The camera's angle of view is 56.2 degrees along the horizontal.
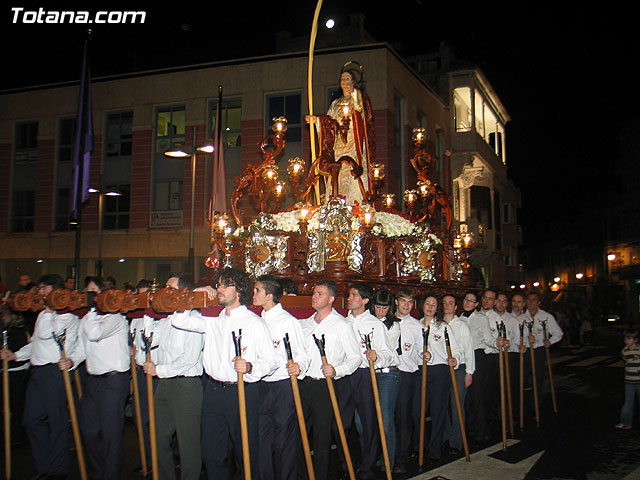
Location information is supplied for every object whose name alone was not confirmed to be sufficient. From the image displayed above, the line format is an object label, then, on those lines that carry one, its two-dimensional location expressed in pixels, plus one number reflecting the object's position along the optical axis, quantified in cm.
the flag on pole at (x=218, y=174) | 1476
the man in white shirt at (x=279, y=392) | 545
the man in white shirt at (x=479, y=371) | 859
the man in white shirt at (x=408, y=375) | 735
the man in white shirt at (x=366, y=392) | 664
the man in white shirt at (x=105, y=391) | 600
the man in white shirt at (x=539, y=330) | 1070
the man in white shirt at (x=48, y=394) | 649
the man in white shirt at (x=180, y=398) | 548
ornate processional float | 884
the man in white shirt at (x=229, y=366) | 523
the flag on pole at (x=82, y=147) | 1308
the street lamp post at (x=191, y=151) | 1349
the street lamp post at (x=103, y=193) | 1810
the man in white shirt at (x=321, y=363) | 609
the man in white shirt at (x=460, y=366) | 793
